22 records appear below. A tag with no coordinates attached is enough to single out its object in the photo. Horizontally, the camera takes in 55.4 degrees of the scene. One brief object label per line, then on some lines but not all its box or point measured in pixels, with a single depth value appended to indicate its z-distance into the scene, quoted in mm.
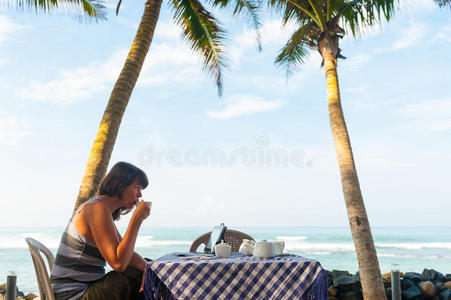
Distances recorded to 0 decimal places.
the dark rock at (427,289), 6734
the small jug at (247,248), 3105
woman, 2635
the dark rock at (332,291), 6742
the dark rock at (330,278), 6888
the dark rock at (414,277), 7069
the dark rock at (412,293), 6578
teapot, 2875
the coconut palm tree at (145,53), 5336
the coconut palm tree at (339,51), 5801
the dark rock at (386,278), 7184
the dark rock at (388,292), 6642
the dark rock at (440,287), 6871
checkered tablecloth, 2596
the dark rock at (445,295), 6630
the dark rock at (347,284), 6734
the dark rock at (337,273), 6984
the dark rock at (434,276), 7375
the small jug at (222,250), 2957
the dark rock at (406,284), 6884
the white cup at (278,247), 3048
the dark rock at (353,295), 6684
